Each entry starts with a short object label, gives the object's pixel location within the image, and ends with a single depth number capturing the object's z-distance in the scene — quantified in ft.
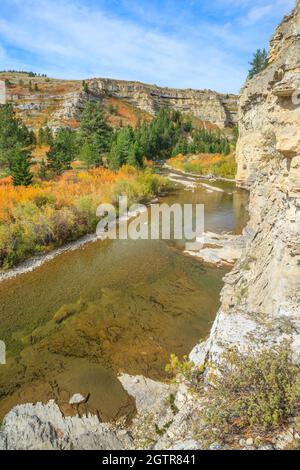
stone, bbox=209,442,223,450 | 10.50
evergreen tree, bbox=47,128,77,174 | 104.94
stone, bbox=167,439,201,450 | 11.27
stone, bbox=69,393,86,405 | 23.84
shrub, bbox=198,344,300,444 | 10.57
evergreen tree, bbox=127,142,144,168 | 127.66
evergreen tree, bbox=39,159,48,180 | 97.27
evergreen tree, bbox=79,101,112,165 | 137.21
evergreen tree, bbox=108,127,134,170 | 120.06
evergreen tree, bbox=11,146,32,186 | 76.43
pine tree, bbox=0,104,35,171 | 102.78
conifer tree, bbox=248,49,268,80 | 163.02
